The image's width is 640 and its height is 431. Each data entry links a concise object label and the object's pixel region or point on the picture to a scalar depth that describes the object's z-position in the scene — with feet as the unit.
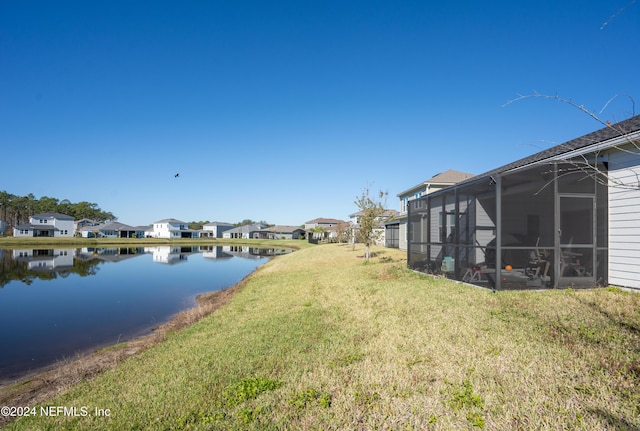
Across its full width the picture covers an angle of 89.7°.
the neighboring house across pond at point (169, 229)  302.66
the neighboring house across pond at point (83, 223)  293.45
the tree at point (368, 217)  70.17
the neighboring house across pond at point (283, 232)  301.63
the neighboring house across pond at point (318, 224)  252.42
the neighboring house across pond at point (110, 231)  276.00
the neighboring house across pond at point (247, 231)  325.01
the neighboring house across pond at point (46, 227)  237.25
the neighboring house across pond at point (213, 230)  342.85
